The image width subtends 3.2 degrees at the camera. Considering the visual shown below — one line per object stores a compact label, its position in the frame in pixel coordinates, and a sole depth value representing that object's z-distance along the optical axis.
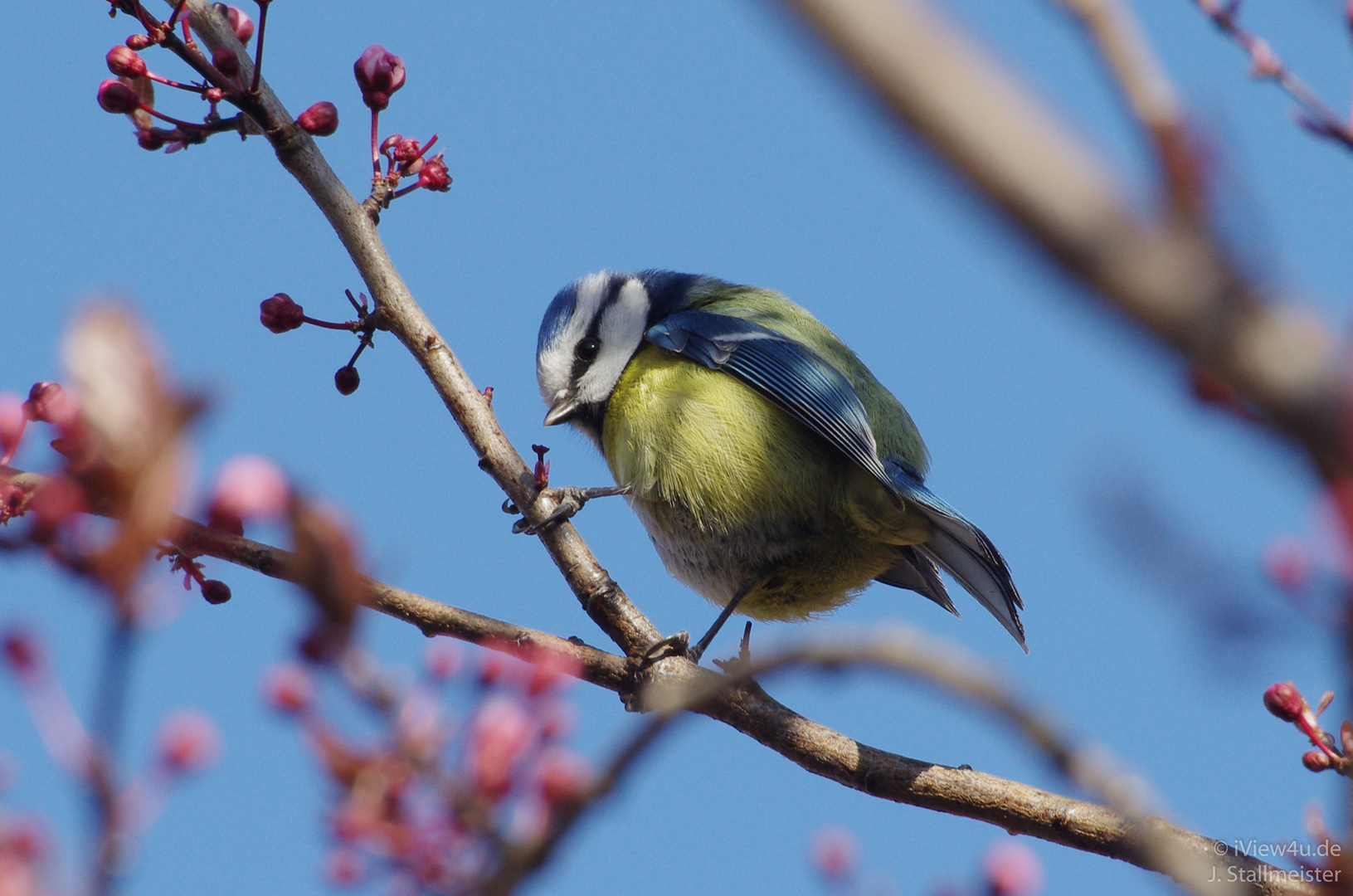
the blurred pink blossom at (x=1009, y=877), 3.01
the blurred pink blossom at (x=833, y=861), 3.12
